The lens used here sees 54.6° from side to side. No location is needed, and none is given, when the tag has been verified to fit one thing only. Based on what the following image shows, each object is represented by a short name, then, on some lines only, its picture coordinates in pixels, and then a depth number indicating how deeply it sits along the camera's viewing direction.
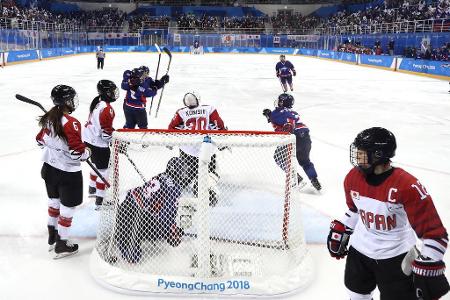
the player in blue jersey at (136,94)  5.99
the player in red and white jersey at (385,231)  1.84
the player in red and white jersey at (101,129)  4.01
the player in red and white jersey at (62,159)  3.07
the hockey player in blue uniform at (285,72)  13.12
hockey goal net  2.89
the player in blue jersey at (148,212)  3.18
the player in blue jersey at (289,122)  4.63
